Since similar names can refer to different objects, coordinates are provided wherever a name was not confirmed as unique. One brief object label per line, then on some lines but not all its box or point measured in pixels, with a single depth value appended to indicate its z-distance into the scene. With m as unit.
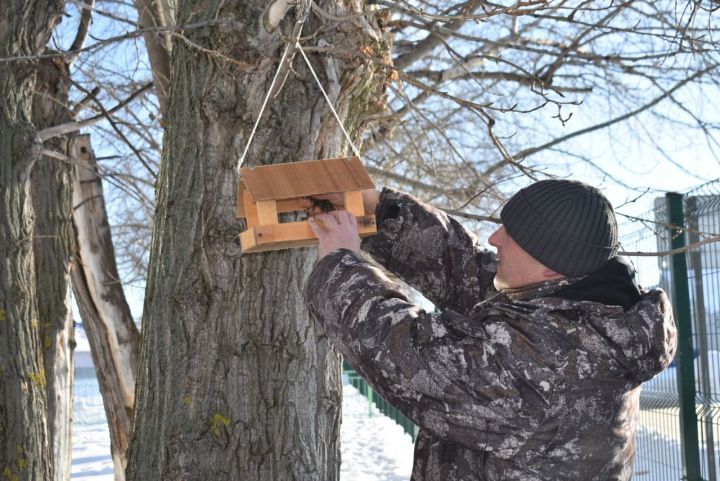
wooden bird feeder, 2.40
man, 2.12
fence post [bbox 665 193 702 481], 5.00
